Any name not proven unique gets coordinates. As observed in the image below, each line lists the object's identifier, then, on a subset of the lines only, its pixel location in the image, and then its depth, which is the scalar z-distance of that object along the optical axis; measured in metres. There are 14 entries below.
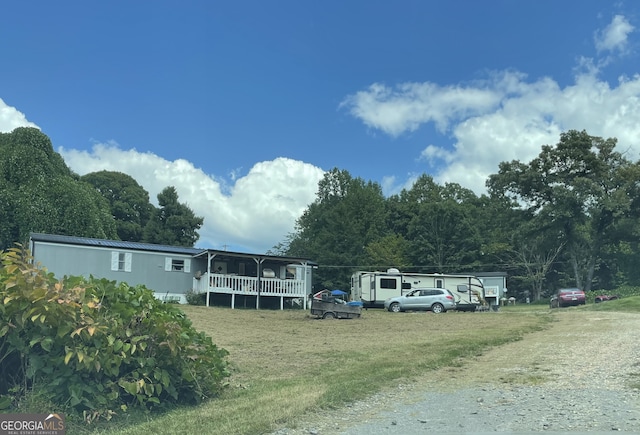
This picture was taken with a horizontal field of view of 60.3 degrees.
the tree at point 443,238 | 59.34
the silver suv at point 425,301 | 31.62
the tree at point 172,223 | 57.06
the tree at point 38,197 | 36.00
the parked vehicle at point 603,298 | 42.69
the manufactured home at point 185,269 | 28.34
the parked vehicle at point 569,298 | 37.25
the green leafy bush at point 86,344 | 6.35
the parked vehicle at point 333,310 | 25.66
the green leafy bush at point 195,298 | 30.73
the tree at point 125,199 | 58.31
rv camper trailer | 35.91
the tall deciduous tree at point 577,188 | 46.12
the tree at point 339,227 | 57.47
